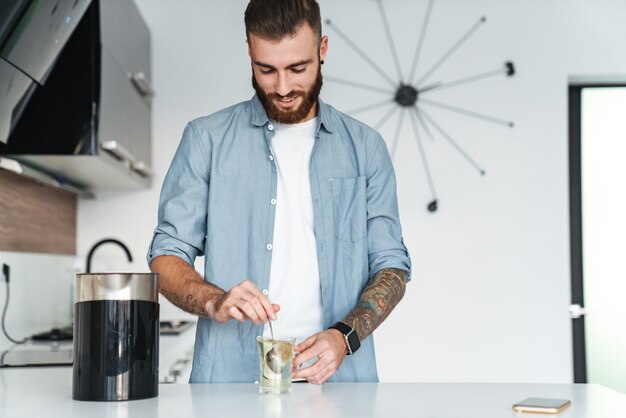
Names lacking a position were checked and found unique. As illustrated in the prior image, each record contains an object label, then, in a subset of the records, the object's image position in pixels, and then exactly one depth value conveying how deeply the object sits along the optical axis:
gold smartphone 1.25
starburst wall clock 3.94
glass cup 1.39
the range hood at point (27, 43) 2.10
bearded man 1.79
